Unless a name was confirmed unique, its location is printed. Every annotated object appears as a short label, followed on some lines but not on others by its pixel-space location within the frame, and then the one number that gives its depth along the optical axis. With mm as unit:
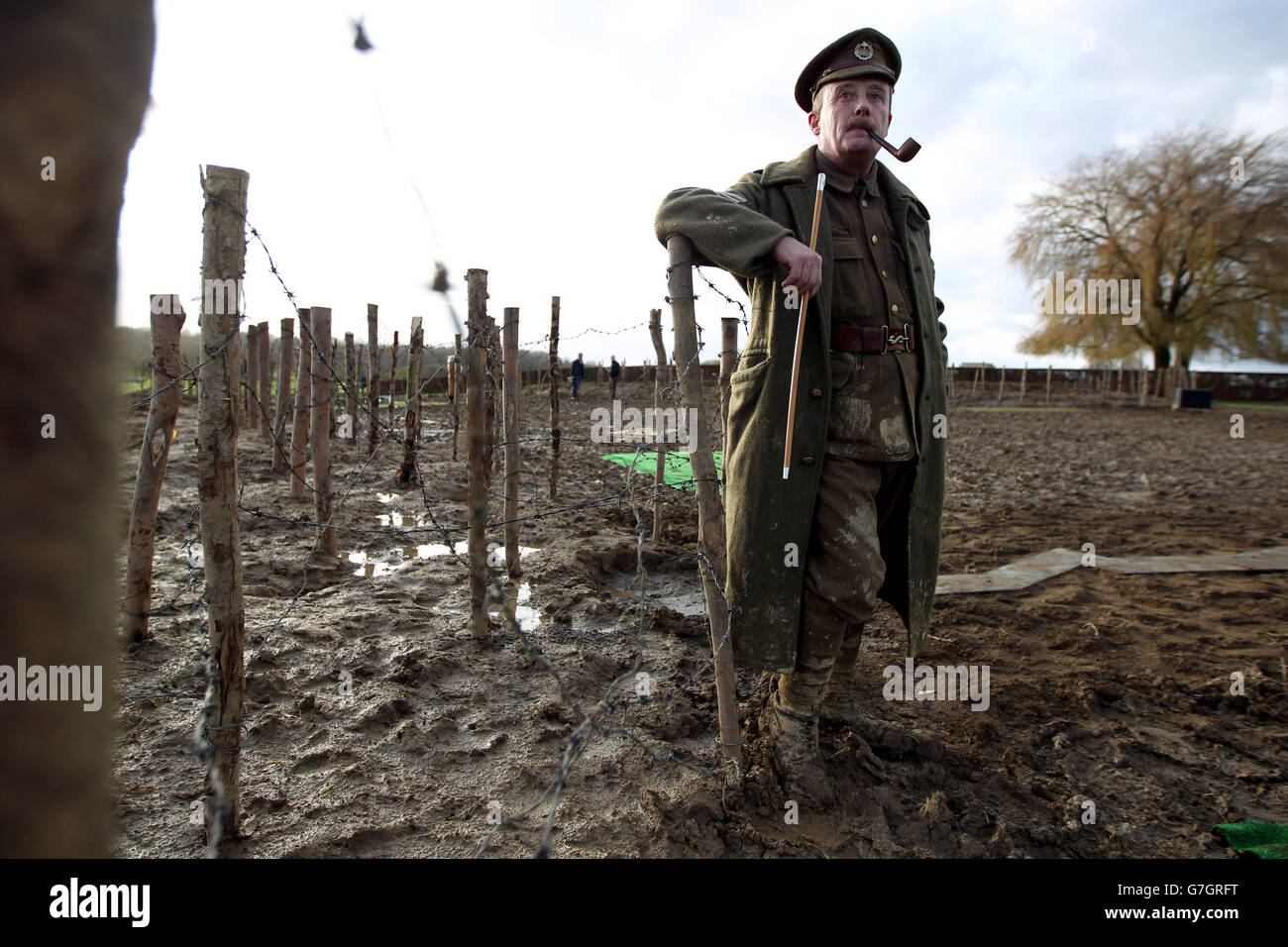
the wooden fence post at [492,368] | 5165
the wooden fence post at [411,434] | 7891
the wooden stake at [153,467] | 3357
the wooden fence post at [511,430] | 4805
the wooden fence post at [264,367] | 9422
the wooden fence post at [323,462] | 5035
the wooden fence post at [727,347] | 4078
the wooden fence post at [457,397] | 7021
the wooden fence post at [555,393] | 7316
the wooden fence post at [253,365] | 12445
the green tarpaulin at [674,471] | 8531
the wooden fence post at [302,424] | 6283
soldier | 2271
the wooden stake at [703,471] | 2180
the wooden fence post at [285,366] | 8883
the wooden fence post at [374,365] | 9227
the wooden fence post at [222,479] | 1966
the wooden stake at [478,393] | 2835
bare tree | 23938
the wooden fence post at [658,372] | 5463
